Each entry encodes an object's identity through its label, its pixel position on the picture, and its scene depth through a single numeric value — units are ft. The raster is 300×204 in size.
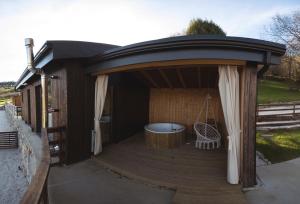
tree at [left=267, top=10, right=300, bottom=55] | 49.33
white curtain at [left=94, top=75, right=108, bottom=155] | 14.48
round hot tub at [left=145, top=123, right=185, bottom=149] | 15.74
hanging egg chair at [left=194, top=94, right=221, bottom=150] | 15.78
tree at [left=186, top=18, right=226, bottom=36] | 31.41
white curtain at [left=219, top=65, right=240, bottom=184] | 10.48
